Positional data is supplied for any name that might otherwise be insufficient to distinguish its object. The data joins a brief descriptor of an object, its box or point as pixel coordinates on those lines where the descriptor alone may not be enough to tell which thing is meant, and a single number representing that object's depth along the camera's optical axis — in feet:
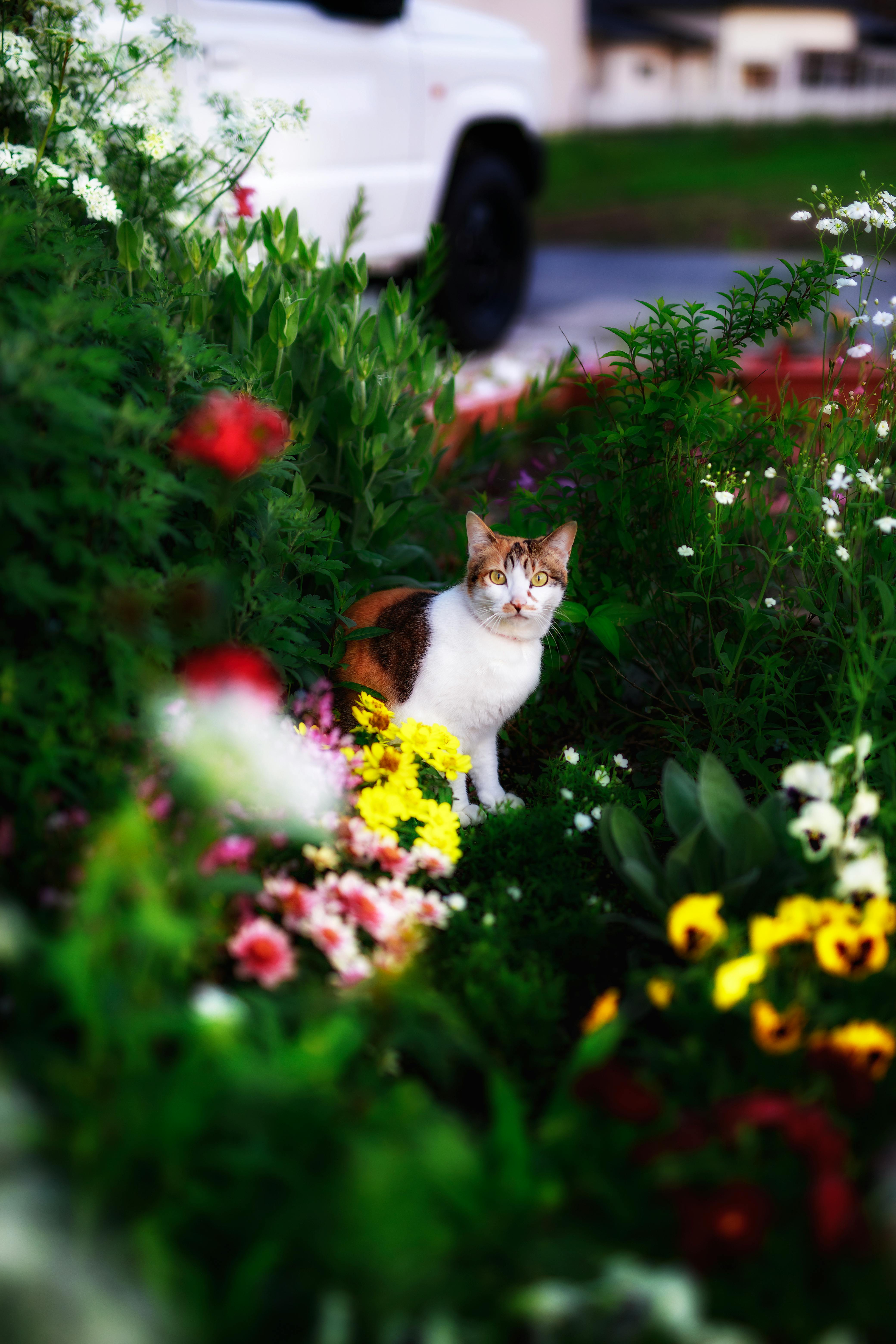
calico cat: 10.15
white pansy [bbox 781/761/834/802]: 8.99
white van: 12.64
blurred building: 105.60
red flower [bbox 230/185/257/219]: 10.73
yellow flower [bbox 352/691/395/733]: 10.00
